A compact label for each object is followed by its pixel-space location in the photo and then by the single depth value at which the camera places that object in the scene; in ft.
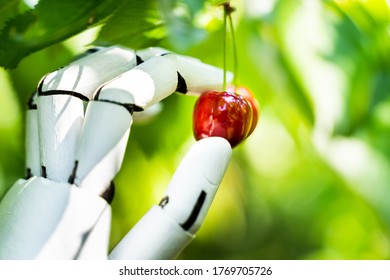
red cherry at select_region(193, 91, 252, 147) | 1.86
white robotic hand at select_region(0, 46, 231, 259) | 1.77
